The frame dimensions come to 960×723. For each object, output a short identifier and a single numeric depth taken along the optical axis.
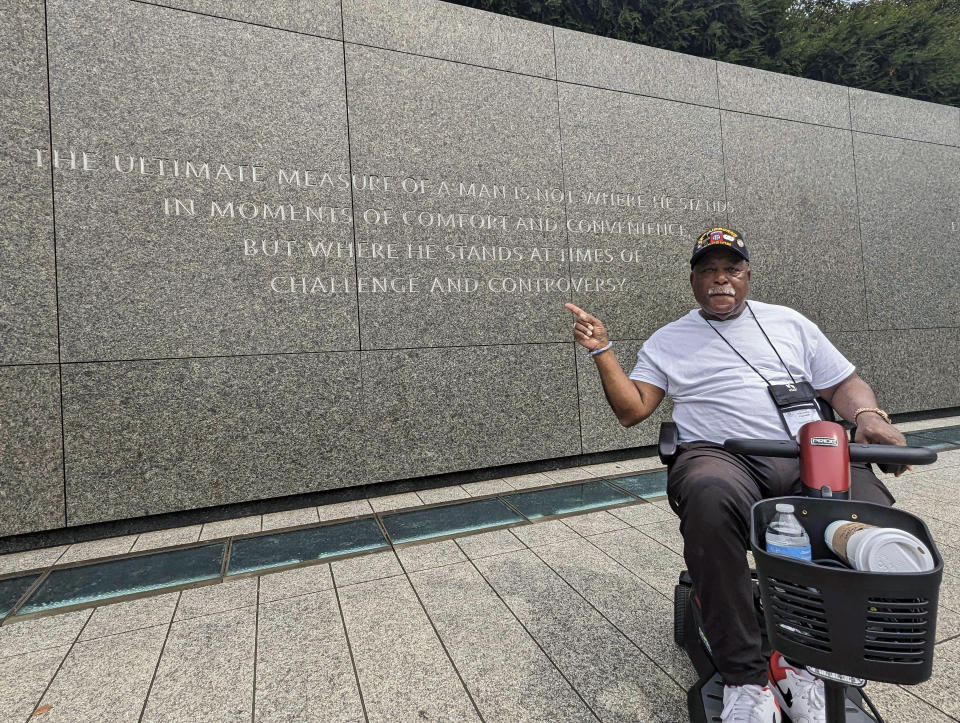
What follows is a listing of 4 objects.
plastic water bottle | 1.01
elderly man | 1.40
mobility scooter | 0.89
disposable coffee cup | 0.89
